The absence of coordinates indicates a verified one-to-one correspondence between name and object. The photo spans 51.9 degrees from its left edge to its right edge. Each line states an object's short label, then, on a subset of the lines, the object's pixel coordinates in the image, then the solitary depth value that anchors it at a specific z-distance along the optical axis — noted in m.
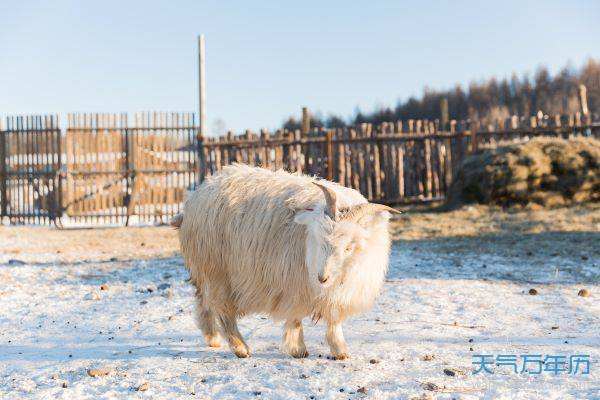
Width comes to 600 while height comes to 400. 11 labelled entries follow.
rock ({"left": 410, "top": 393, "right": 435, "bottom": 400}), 3.45
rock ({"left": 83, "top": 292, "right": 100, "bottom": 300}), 6.61
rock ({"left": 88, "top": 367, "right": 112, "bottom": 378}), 4.00
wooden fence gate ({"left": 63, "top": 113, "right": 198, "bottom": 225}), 14.68
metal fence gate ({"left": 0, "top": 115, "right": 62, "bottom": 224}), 14.91
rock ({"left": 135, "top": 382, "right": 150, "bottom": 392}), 3.71
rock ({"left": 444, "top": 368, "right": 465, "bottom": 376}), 3.87
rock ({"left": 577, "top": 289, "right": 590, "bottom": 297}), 6.04
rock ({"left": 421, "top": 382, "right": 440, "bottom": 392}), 3.60
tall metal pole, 14.80
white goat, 3.98
